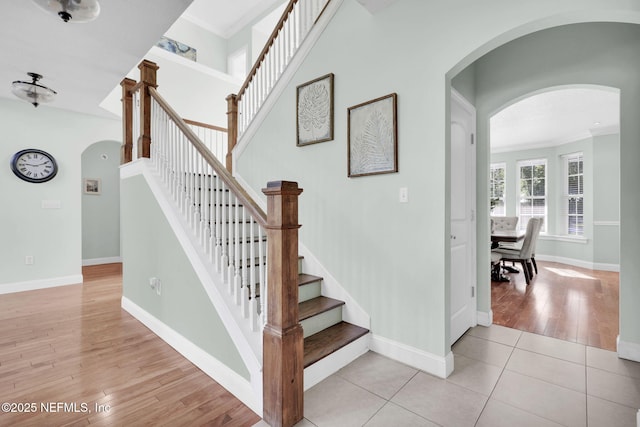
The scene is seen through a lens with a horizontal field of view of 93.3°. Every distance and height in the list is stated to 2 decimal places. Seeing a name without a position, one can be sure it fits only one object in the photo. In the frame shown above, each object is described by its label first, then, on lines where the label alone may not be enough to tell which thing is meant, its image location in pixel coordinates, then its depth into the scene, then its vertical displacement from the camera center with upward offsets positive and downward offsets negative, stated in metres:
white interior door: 2.56 -0.05
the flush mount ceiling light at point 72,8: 1.83 +1.28
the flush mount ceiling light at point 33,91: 3.14 +1.31
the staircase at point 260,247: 1.56 -0.22
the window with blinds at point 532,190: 6.79 +0.45
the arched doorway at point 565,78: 2.21 +1.10
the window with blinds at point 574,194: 6.23 +0.32
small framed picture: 6.18 +0.59
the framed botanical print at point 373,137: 2.27 +0.59
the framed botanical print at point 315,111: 2.69 +0.94
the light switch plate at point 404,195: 2.22 +0.12
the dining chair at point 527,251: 4.64 -0.65
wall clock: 4.14 +0.69
